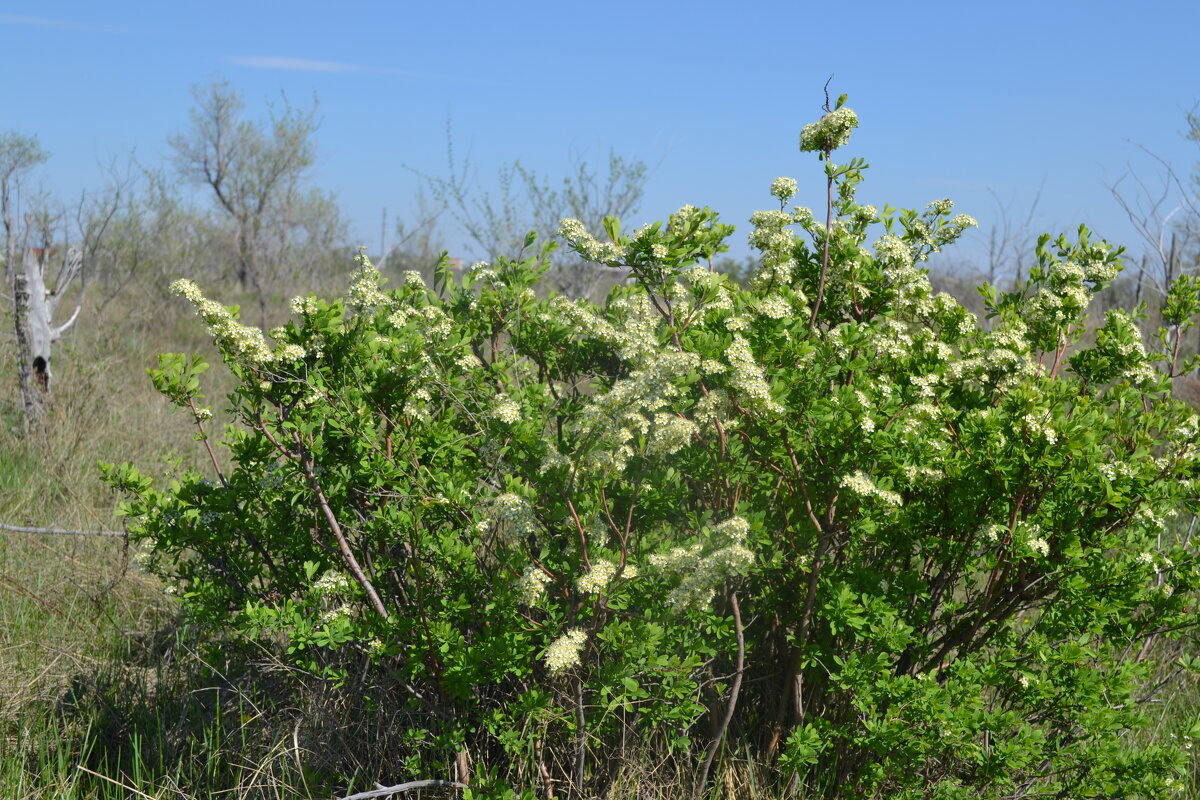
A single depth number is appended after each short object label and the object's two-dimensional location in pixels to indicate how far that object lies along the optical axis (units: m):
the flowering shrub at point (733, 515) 2.45
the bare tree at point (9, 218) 7.22
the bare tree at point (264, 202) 16.53
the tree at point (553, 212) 14.52
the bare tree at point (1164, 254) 7.00
